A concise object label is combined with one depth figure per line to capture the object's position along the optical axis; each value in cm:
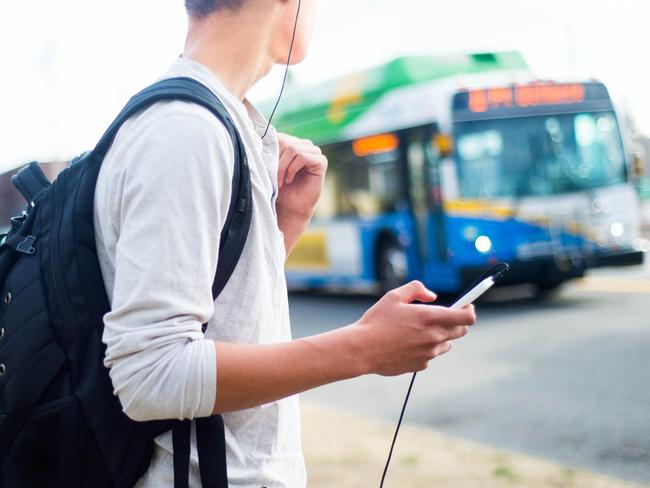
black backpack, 124
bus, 1085
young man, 115
